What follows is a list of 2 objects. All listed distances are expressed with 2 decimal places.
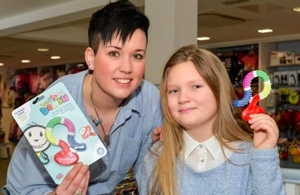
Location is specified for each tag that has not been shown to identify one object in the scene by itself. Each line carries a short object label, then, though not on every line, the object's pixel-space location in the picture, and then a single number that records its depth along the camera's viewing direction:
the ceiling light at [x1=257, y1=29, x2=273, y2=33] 4.78
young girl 1.21
